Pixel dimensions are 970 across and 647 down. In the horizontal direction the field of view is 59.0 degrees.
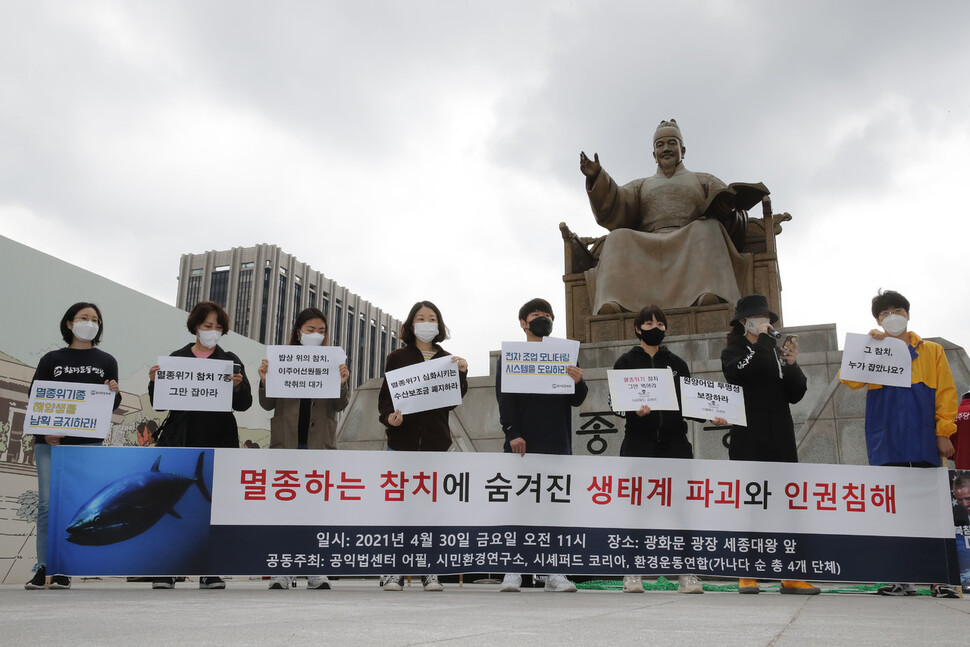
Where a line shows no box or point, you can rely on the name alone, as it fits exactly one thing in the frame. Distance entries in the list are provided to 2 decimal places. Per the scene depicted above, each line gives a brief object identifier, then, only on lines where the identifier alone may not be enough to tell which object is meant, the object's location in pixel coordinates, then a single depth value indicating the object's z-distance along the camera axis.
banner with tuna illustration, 4.73
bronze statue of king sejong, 9.40
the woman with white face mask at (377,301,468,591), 5.18
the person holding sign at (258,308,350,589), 5.29
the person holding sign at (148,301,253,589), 5.18
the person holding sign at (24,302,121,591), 5.10
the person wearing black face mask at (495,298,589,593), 5.11
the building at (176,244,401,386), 64.56
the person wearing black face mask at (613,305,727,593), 5.15
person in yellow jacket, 5.13
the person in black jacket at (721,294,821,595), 5.17
